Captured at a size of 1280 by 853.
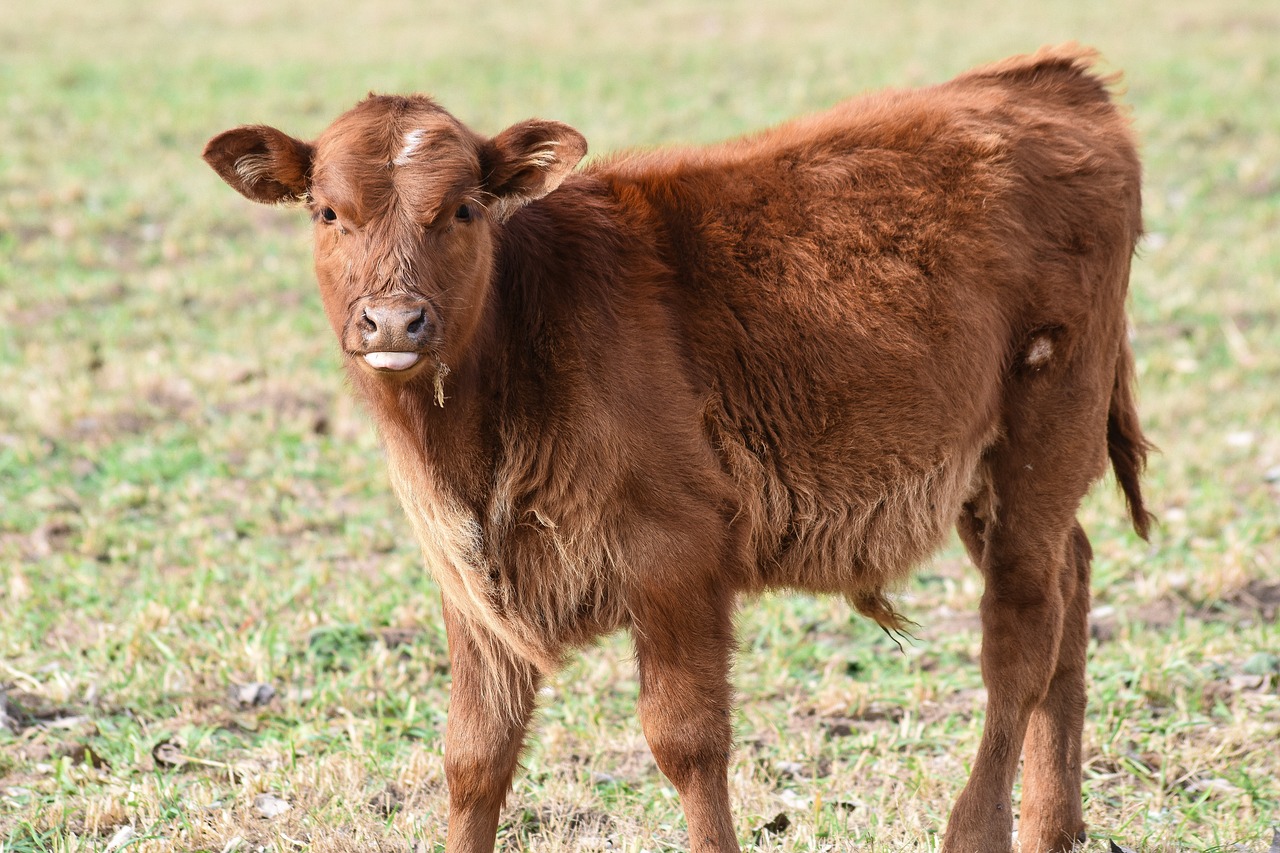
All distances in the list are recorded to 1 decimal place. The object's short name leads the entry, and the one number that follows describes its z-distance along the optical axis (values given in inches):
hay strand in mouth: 284.0
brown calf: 295.0
